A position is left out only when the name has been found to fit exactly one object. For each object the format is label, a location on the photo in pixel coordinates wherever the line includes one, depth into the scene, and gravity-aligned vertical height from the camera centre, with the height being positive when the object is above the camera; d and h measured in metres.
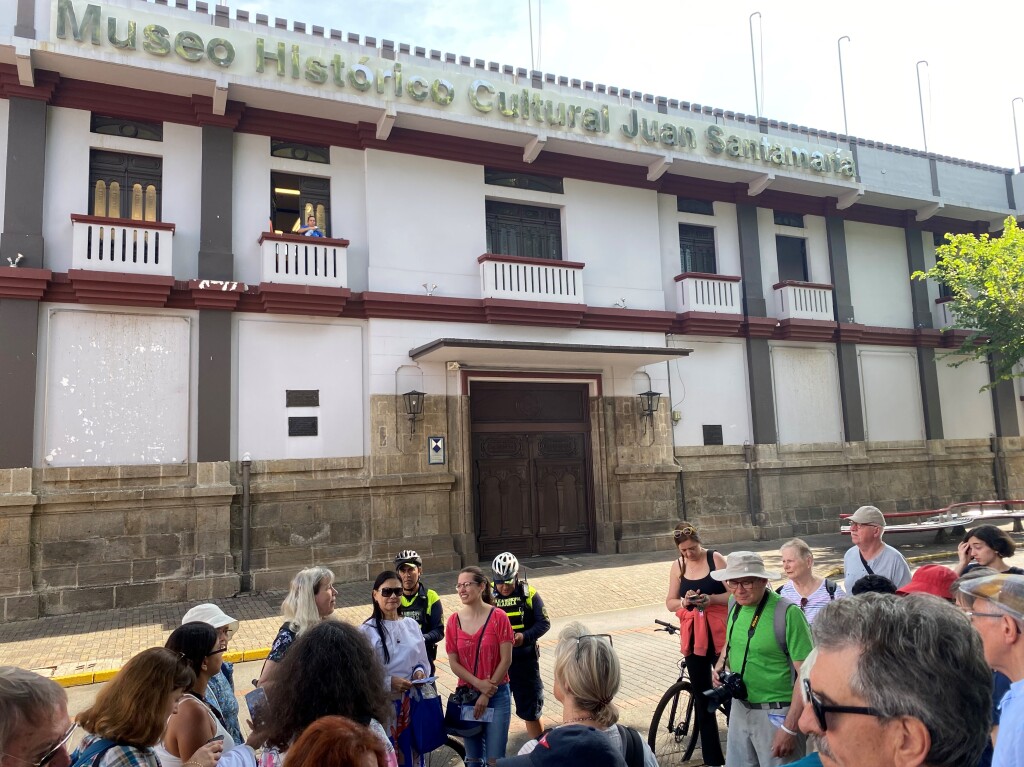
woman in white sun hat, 3.62 -1.16
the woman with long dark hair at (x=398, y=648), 4.11 -1.16
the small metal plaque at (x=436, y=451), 13.30 +0.29
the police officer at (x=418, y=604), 5.01 -1.06
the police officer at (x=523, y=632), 4.77 -1.23
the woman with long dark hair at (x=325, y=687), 2.46 -0.83
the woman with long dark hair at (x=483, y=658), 4.33 -1.28
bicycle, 4.89 -2.14
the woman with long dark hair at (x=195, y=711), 2.79 -1.02
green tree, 16.41 +4.01
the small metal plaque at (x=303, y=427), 12.48 +0.82
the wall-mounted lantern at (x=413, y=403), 13.05 +1.24
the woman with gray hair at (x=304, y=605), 4.01 -0.86
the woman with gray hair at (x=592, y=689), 2.57 -0.90
